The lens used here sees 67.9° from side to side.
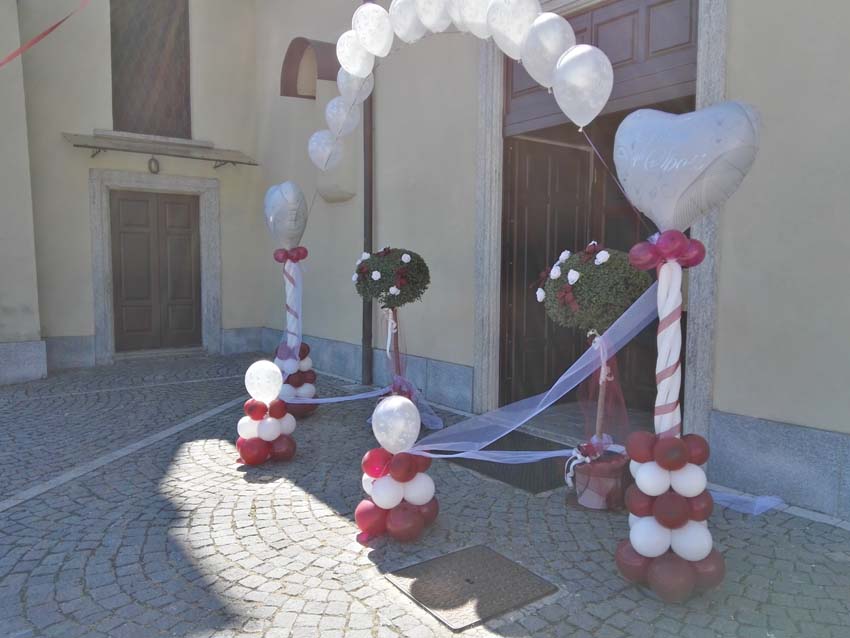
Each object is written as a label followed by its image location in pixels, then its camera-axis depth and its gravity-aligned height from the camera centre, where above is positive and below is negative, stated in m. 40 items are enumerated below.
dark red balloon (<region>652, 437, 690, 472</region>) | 2.88 -0.87
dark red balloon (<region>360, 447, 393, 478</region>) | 3.60 -1.14
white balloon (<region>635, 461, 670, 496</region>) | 2.91 -0.99
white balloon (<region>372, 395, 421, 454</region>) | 3.50 -0.90
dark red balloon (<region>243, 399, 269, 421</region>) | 4.81 -1.12
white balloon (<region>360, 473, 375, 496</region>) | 3.64 -1.27
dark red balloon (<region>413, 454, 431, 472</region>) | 3.58 -1.13
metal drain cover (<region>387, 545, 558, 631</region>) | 2.82 -1.54
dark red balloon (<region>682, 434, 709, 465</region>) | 2.95 -0.87
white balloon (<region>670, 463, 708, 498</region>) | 2.89 -1.00
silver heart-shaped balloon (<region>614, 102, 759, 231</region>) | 2.82 +0.48
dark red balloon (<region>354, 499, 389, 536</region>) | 3.51 -1.43
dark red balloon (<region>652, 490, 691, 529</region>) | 2.85 -1.11
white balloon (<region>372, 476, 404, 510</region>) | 3.51 -1.28
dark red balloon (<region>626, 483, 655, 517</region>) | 2.94 -1.12
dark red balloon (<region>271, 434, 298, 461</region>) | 4.85 -1.43
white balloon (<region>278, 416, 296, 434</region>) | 4.92 -1.26
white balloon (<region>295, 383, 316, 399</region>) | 6.07 -1.24
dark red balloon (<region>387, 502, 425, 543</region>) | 3.44 -1.42
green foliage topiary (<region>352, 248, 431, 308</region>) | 5.52 -0.13
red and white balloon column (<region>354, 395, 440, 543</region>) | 3.49 -1.24
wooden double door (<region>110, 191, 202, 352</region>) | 9.66 -0.12
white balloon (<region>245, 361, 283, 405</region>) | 4.80 -0.90
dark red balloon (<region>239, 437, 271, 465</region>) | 4.75 -1.41
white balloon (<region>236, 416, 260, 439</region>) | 4.80 -1.26
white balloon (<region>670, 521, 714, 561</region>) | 2.83 -1.25
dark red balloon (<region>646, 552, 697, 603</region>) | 2.78 -1.39
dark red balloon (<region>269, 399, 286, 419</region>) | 4.86 -1.13
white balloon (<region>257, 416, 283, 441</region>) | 4.78 -1.26
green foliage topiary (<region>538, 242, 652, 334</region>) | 3.69 -0.16
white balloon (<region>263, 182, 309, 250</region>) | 5.77 +0.46
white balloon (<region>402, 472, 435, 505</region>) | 3.55 -1.28
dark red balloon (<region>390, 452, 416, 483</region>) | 3.51 -1.13
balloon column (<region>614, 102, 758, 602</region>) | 2.83 -0.17
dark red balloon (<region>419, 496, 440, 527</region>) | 3.57 -1.41
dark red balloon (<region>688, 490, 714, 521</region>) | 2.88 -1.11
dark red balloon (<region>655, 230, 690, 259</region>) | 2.96 +0.09
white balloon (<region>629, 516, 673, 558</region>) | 2.88 -1.25
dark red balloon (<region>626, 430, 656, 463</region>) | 2.96 -0.86
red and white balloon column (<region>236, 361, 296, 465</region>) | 4.78 -1.21
